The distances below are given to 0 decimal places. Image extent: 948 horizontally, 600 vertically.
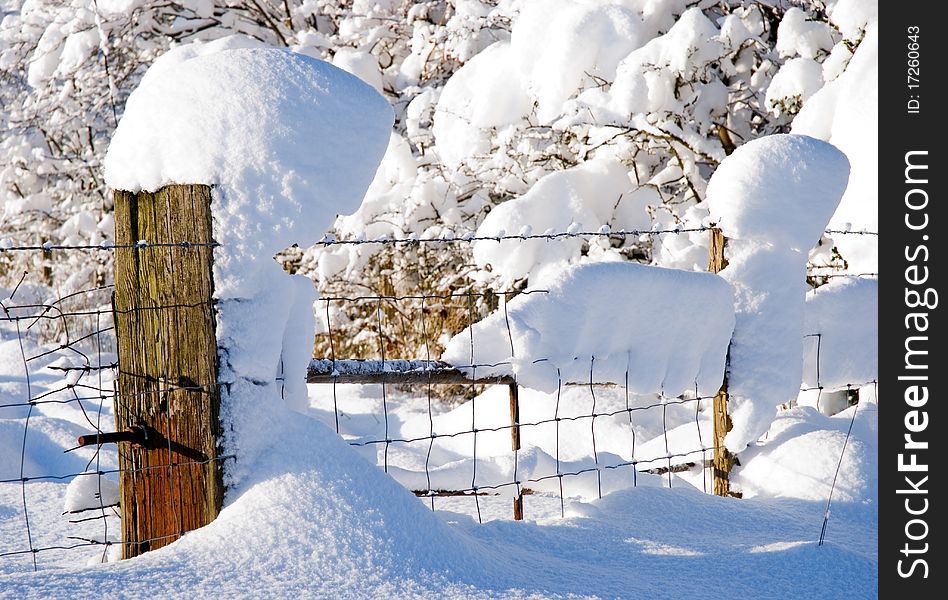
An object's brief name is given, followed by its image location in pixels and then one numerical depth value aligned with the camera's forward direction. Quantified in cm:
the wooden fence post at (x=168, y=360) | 499
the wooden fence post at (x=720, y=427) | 800
